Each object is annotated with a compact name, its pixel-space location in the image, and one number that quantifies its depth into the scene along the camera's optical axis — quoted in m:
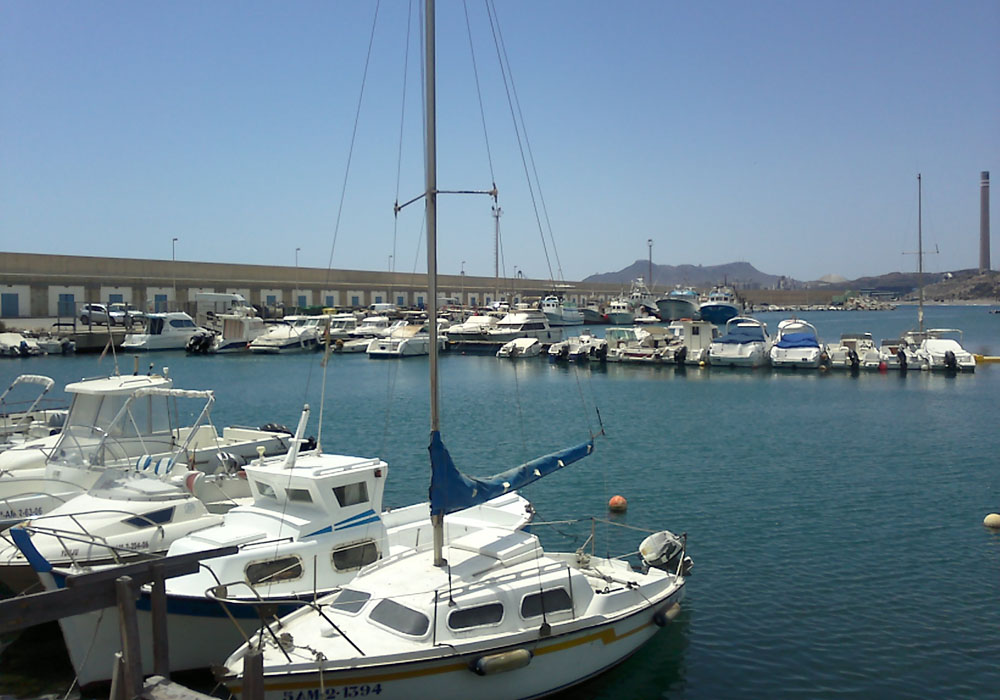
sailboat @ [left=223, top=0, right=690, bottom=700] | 9.92
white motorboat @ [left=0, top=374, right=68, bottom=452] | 23.14
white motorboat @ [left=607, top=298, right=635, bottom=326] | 128.12
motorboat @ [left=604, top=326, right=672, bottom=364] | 66.69
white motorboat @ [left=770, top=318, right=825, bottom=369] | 60.41
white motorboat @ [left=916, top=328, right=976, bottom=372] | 56.56
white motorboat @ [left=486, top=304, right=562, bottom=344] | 82.12
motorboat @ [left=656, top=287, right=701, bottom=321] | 120.62
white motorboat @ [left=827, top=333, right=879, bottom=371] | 59.06
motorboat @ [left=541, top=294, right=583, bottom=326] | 122.69
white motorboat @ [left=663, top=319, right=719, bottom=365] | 65.06
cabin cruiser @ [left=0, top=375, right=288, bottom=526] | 16.81
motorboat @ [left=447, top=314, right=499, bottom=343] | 84.25
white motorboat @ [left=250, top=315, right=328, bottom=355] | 78.62
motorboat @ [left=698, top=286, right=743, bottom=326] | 114.88
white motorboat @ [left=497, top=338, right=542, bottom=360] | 74.31
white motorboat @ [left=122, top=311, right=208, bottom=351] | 75.19
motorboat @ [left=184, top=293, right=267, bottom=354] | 77.50
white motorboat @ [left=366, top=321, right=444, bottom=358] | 75.38
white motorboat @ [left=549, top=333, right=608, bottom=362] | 68.25
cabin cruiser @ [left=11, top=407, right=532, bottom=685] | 11.52
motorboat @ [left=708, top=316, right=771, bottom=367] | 62.47
